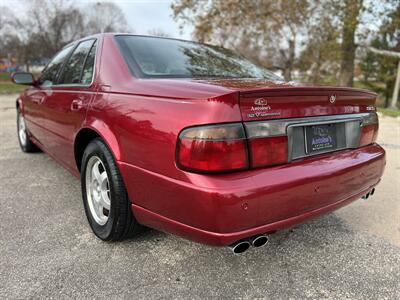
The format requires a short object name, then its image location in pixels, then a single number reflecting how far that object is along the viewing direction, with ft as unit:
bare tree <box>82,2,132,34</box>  152.82
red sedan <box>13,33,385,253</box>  5.86
